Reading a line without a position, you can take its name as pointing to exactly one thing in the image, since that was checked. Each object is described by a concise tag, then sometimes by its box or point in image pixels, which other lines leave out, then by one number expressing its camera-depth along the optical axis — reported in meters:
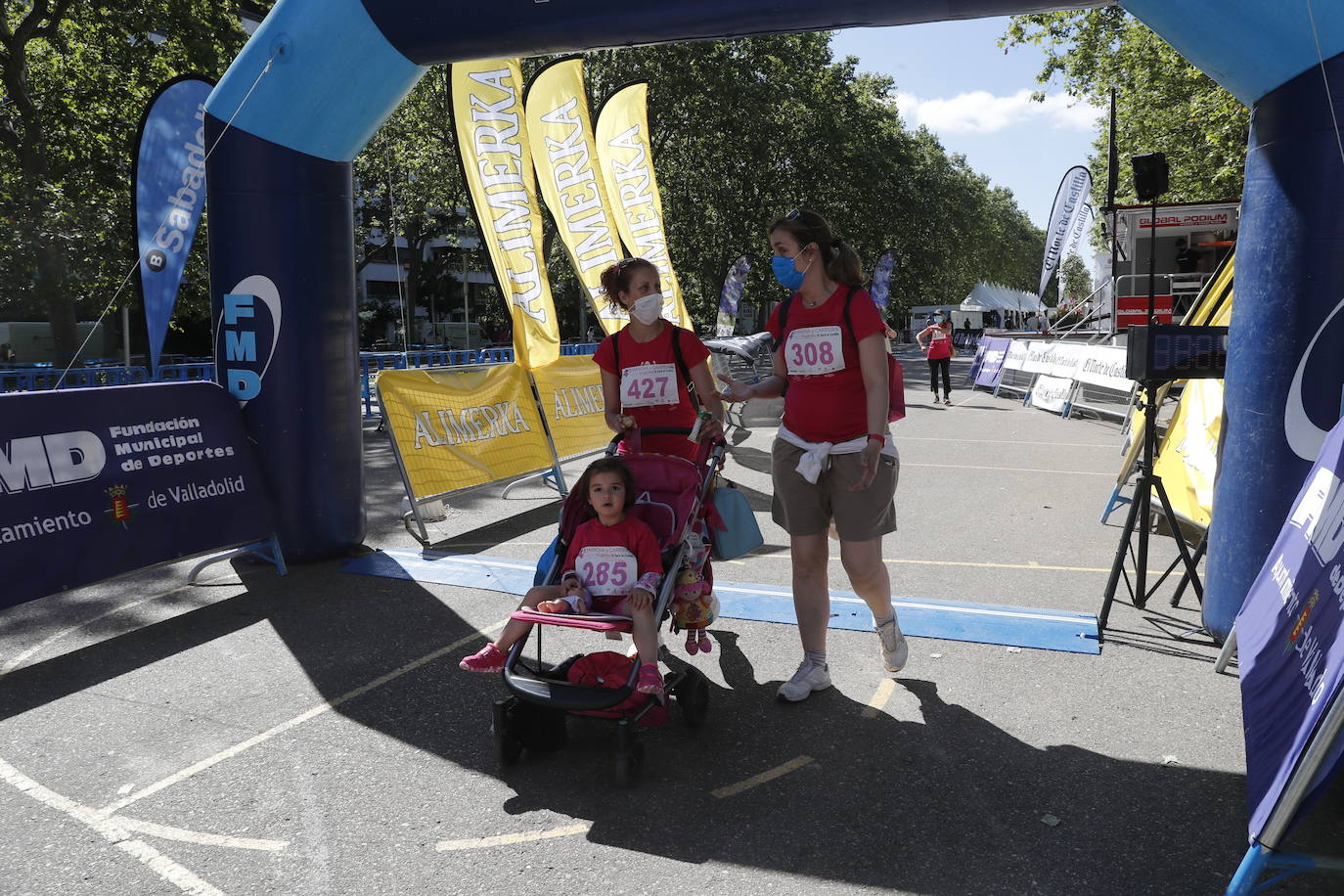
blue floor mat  5.18
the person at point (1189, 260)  20.11
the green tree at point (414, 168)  30.98
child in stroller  3.83
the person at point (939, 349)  20.25
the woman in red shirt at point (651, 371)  4.57
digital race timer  4.91
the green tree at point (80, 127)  17.97
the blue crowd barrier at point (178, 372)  14.63
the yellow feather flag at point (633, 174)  13.73
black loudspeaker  5.41
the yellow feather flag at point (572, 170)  10.95
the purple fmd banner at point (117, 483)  5.17
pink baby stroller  3.57
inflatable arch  4.09
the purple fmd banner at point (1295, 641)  2.40
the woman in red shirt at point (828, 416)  4.04
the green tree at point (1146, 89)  23.27
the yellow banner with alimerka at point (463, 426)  7.83
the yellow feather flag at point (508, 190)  9.13
